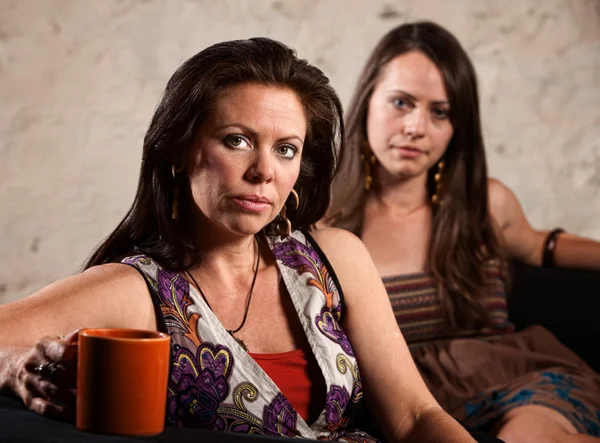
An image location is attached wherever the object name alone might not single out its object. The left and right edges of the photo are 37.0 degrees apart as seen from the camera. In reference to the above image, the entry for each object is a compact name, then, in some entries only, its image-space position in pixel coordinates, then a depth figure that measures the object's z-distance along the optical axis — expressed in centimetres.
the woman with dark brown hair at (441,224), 258
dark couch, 286
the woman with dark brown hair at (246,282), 153
